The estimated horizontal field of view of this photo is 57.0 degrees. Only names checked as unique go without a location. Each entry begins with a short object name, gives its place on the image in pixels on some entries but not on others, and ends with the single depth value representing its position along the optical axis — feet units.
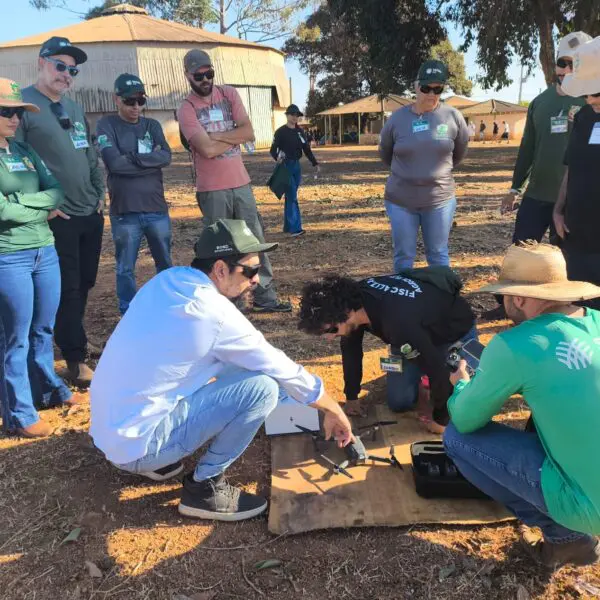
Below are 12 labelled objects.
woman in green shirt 9.60
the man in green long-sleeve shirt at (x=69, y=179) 11.60
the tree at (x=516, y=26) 40.98
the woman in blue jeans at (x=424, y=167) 14.06
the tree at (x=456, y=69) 124.47
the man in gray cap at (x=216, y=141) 14.42
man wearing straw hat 5.66
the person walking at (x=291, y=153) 28.17
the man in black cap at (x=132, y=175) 13.88
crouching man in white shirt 7.13
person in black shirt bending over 9.12
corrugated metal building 93.97
